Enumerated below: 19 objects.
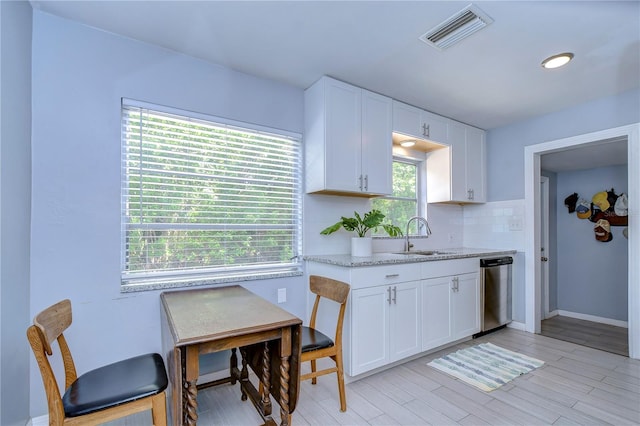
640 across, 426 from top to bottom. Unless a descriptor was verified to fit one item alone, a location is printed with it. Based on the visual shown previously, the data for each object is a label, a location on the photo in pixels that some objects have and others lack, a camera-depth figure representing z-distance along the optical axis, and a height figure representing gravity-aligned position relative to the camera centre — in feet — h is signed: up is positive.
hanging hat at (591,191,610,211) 13.25 +0.74
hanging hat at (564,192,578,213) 14.27 +0.75
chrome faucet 11.13 -0.97
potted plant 9.02 -0.34
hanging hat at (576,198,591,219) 13.81 +0.37
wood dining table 4.41 -1.88
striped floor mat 7.85 -4.18
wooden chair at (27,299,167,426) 4.03 -2.59
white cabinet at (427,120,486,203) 11.91 +1.96
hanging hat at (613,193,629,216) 12.68 +0.50
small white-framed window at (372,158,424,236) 11.61 +0.77
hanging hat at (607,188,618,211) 13.12 +0.82
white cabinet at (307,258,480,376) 7.59 -2.60
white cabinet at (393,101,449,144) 10.20 +3.32
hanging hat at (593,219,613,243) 13.25 -0.60
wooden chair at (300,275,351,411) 6.26 -2.66
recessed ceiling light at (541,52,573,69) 7.48 +3.92
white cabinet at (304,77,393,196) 8.63 +2.30
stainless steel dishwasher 10.88 -2.77
